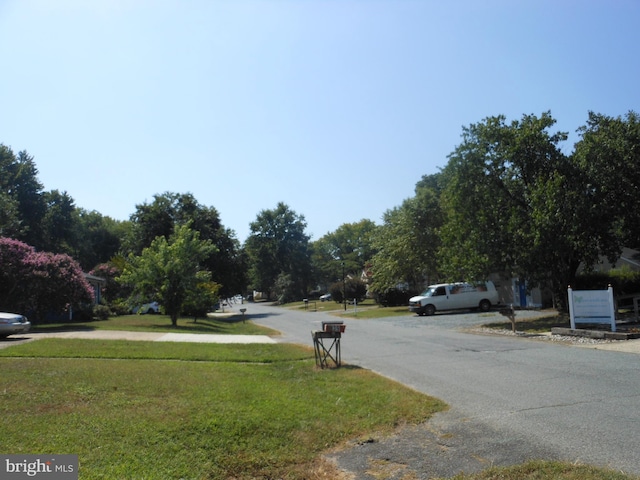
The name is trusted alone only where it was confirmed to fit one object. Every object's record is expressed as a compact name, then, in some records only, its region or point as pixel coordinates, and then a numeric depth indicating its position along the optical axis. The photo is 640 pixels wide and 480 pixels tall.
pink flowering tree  21.48
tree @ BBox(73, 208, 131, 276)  64.62
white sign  16.98
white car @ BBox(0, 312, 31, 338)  15.69
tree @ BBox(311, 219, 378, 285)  88.25
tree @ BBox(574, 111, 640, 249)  20.95
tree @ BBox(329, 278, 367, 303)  55.47
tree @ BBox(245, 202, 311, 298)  84.75
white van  32.22
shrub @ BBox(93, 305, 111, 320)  29.45
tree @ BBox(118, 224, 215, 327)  24.97
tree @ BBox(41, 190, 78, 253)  51.22
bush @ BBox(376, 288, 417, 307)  46.84
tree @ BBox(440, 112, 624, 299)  20.18
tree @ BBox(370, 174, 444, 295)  39.34
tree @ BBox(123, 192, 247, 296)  42.81
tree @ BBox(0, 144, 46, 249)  45.80
